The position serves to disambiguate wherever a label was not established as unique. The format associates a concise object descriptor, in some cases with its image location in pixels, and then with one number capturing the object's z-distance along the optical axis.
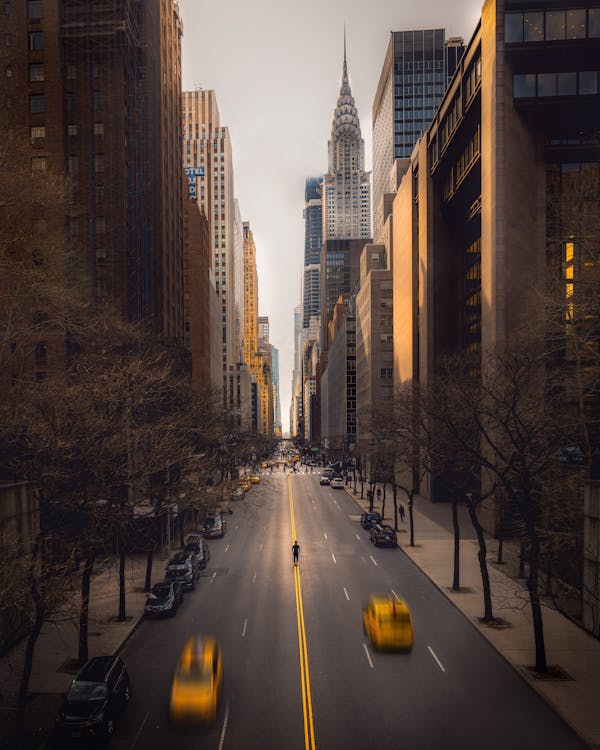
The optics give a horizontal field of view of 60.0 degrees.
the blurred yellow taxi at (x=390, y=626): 18.20
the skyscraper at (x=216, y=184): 168.00
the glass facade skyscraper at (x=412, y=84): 137.12
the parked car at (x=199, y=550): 30.43
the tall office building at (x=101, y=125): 47.94
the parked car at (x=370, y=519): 42.65
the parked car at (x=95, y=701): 12.62
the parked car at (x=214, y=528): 39.72
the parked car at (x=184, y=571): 26.08
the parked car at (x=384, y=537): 36.12
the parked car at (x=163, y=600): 22.16
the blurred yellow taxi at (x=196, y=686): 13.51
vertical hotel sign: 159.75
